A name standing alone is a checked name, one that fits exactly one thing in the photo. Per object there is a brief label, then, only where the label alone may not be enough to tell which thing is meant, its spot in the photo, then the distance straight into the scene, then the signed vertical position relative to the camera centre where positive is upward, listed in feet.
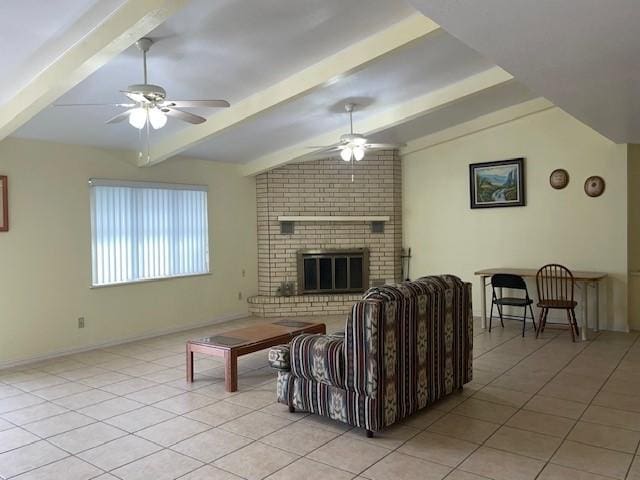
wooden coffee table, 13.94 -3.07
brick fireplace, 25.75 +0.22
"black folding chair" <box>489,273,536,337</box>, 19.86 -2.19
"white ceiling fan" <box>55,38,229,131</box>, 11.41 +3.11
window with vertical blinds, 19.40 +0.26
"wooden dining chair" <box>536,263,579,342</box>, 19.05 -2.62
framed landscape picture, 22.66 +2.12
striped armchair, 10.51 -2.79
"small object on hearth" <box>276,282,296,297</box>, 25.82 -2.76
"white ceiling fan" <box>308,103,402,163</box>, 18.40 +3.29
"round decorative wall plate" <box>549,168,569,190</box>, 21.44 +2.13
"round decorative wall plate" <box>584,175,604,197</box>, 20.61 +1.71
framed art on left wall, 16.46 +1.13
